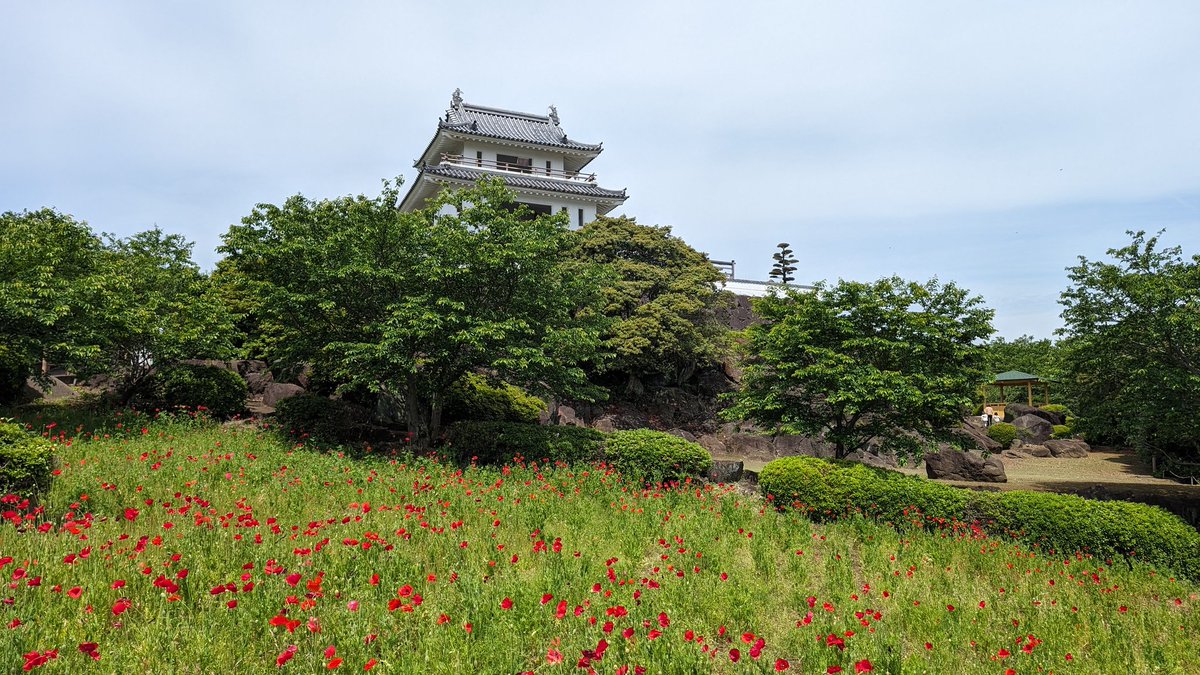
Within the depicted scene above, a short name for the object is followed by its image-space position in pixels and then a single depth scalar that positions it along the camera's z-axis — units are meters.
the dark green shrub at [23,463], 6.96
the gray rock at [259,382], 19.48
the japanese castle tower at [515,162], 35.12
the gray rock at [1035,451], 29.30
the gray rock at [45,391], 14.03
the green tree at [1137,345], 12.88
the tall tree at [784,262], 59.22
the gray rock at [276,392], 17.88
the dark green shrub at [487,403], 17.38
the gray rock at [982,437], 27.78
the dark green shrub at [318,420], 14.60
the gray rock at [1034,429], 32.72
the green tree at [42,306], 11.59
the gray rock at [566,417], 21.25
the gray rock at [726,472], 13.88
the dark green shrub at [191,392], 15.27
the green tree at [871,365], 13.15
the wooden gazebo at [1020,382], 38.65
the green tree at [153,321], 13.34
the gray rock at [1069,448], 29.27
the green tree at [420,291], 12.98
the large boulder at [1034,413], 36.09
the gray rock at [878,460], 23.40
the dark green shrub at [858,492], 10.47
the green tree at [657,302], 24.89
